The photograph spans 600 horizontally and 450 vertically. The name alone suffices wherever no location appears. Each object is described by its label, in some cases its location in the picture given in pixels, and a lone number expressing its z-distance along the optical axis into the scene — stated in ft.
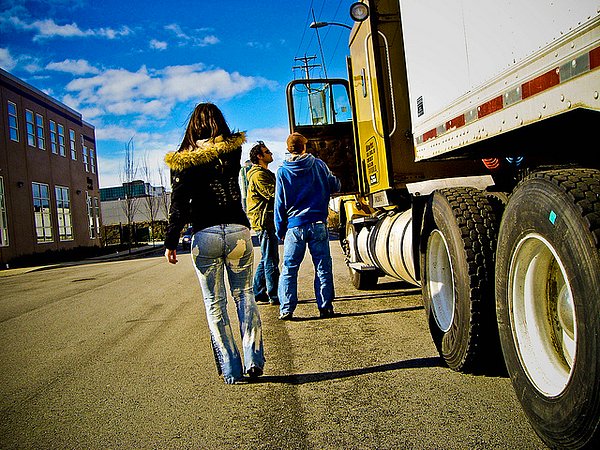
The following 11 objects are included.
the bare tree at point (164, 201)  176.82
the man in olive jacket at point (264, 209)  23.20
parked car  98.12
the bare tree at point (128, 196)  122.40
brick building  86.12
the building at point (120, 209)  188.73
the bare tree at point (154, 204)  154.63
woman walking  13.29
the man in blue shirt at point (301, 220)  19.92
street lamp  58.70
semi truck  6.96
